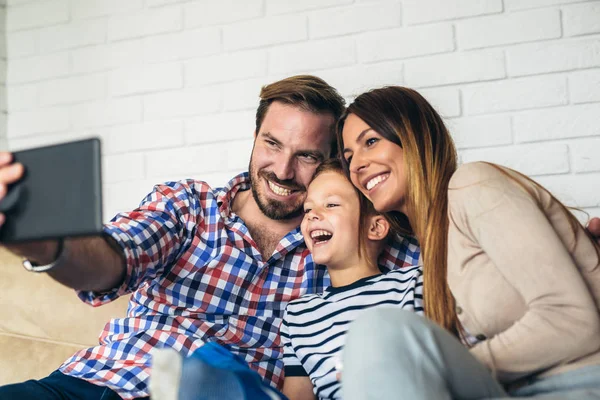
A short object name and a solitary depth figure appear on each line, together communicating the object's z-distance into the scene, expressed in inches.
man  58.0
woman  32.7
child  54.4
